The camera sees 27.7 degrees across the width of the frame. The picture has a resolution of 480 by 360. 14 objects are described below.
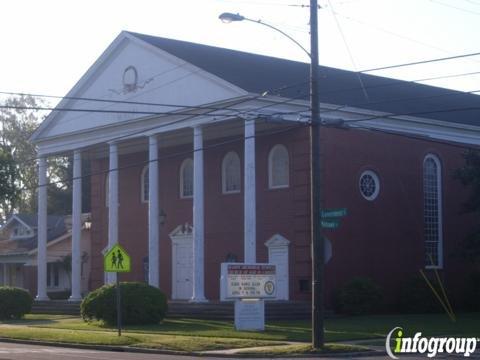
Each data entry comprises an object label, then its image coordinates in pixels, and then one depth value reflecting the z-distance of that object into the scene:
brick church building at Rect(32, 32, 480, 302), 38.88
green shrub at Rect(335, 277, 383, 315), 37.81
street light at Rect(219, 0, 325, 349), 24.38
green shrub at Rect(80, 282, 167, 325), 34.03
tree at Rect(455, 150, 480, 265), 36.94
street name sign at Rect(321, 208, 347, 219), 24.42
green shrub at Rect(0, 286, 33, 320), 40.62
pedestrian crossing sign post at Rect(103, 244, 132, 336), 29.11
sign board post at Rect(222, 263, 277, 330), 30.77
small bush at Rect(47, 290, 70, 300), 58.17
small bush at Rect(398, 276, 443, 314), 40.28
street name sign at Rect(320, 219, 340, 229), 24.70
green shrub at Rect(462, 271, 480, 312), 41.97
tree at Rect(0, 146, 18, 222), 43.15
